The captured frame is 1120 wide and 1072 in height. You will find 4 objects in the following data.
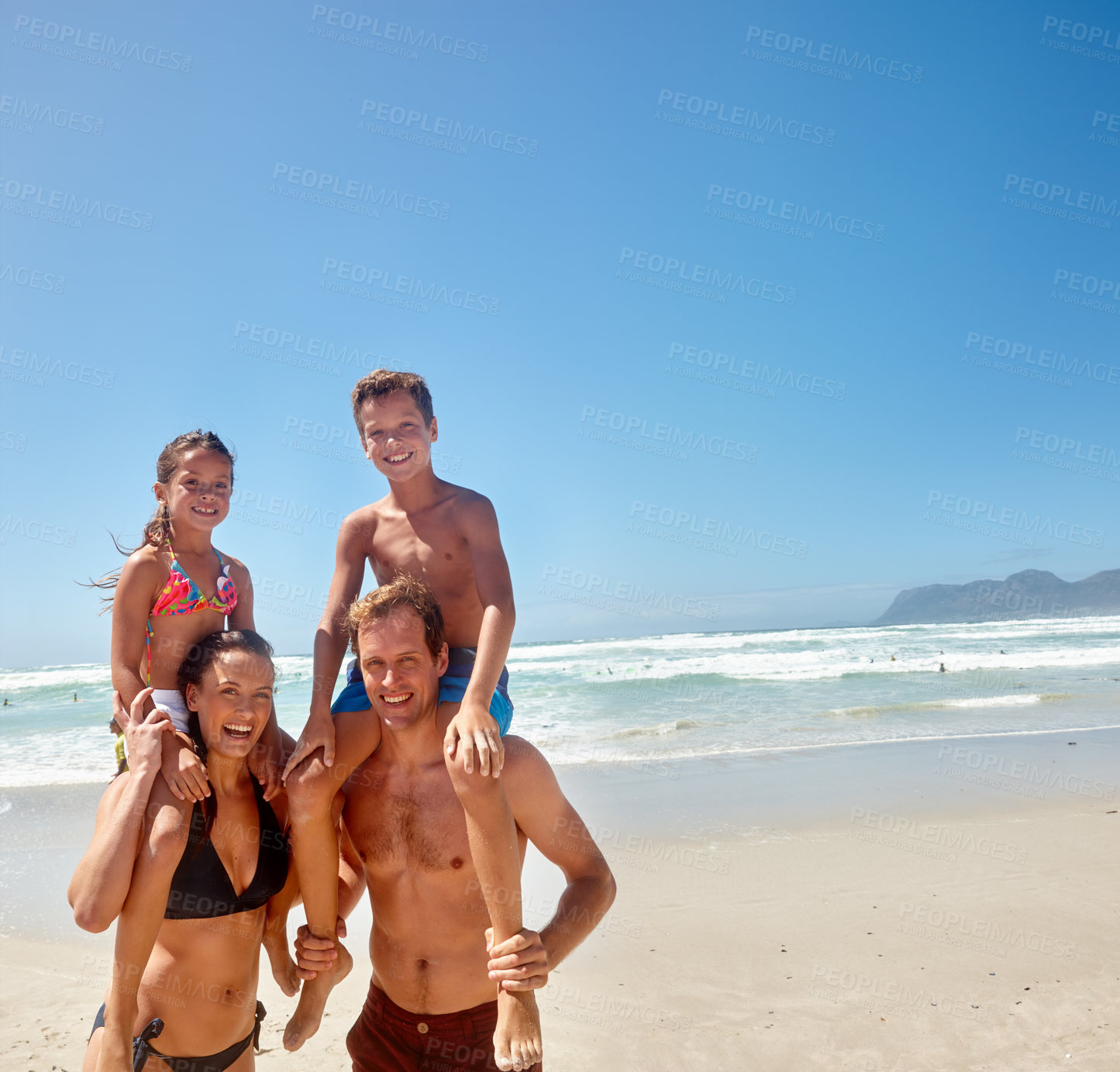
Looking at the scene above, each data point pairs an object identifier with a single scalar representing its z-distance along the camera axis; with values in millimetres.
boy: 2611
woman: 2561
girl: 3293
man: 2809
